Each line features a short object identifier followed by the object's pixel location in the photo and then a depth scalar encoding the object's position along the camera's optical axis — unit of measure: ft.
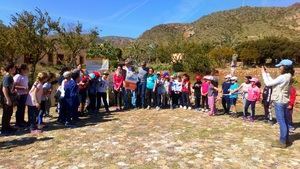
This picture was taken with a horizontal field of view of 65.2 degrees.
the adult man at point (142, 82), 28.10
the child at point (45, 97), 21.02
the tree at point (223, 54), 130.95
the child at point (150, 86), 28.16
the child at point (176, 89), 28.53
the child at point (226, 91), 25.83
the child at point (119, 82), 27.94
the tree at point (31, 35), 51.19
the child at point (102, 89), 26.80
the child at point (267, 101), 23.54
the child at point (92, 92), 26.33
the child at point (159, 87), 28.33
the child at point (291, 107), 20.44
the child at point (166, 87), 28.62
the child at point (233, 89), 25.46
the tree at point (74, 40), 61.25
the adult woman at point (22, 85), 20.08
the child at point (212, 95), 25.88
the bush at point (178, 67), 89.67
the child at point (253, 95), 23.62
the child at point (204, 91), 27.08
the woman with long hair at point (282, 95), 16.70
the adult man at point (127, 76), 27.84
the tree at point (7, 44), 51.58
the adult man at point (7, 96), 18.82
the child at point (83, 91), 25.12
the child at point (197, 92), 27.83
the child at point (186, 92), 28.39
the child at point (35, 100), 19.53
